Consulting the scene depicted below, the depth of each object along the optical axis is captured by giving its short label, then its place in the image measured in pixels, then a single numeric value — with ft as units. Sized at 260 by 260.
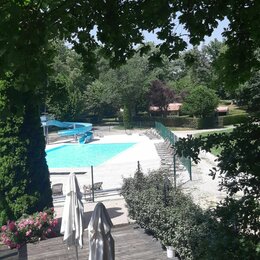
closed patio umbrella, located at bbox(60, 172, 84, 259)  21.96
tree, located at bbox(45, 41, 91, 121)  120.57
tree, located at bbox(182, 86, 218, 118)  109.44
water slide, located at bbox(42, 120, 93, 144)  90.39
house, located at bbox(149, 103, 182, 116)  129.66
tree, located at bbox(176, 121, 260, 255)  10.99
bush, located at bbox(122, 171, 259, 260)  11.69
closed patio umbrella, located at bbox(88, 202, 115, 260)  18.07
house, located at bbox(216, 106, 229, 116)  128.37
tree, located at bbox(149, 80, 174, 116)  120.64
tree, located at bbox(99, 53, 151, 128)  117.34
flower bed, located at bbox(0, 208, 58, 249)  25.92
